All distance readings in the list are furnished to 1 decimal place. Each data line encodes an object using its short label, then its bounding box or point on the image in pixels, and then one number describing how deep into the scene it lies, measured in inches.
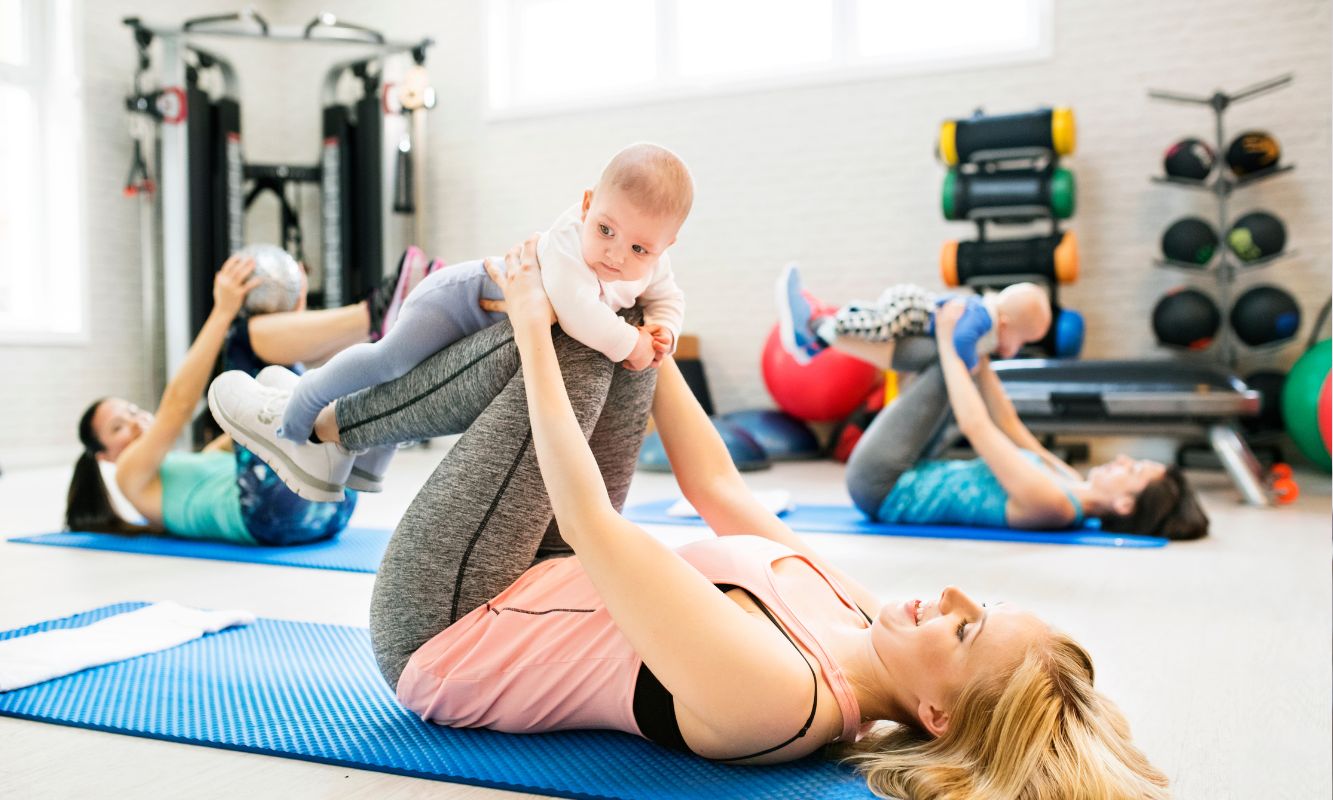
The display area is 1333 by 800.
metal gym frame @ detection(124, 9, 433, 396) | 262.5
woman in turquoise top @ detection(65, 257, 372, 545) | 129.0
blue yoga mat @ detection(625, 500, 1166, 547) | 145.7
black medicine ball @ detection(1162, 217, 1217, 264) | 225.0
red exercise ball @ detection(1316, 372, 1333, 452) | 164.2
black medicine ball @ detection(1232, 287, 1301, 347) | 217.3
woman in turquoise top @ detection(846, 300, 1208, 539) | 144.9
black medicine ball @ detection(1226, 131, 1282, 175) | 220.7
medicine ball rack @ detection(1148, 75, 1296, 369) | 224.7
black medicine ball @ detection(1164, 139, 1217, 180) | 225.1
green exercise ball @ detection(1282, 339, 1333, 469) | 198.5
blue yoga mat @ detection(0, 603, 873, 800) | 57.1
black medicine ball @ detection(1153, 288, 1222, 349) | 223.5
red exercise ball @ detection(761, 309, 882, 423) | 253.9
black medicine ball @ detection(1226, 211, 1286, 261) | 219.1
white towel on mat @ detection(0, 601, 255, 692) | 77.0
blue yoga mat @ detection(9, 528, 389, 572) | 125.5
